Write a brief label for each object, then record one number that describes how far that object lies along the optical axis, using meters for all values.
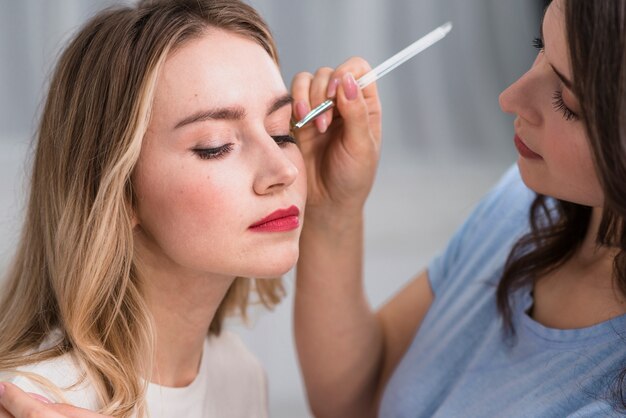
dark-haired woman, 0.93
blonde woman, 1.06
